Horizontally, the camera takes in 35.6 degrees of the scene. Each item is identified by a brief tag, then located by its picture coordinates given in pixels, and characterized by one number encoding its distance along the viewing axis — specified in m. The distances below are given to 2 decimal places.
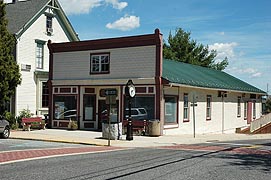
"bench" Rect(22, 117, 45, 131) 27.24
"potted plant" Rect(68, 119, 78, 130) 28.08
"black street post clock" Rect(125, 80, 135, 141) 21.79
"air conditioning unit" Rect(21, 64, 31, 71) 31.72
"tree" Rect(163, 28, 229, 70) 60.92
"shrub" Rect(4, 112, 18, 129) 28.33
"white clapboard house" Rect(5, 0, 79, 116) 31.72
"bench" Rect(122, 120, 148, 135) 24.67
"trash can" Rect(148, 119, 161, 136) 24.20
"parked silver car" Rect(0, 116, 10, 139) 21.75
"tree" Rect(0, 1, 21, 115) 26.80
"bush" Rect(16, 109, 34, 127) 29.94
